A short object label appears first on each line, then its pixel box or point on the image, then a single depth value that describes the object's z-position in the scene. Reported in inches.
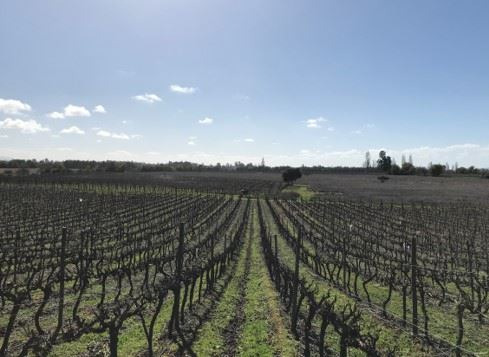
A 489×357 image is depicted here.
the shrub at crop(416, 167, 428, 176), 5147.6
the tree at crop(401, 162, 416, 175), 5119.6
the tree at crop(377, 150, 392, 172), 5650.6
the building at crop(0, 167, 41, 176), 4345.5
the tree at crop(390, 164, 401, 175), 5152.6
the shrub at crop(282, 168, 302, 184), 3892.7
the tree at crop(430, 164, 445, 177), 4765.8
